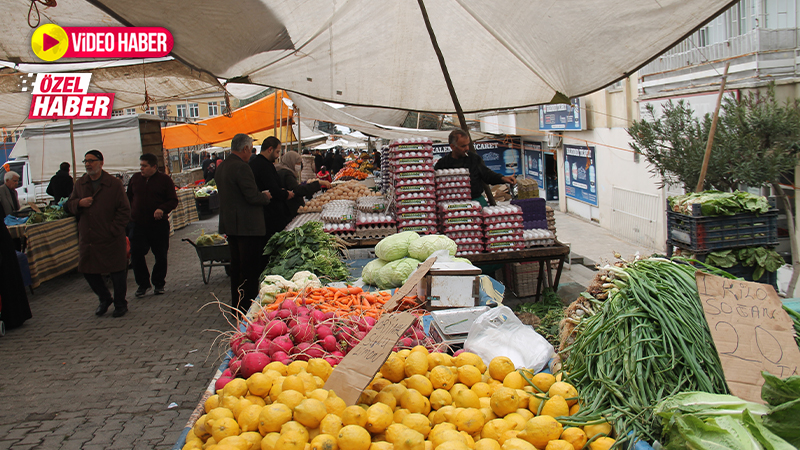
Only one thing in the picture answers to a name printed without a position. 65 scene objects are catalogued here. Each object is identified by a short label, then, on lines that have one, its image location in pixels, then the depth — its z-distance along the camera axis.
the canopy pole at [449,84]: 5.59
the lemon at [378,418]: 2.02
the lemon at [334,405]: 2.06
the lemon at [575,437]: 2.03
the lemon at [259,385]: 2.36
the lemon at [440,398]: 2.37
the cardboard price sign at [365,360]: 2.19
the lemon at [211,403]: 2.40
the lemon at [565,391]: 2.29
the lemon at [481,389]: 2.46
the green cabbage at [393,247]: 5.12
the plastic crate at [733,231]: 5.27
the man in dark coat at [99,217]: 6.61
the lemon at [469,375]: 2.54
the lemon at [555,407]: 2.21
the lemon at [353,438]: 1.87
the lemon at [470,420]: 2.17
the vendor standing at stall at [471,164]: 7.14
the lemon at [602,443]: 1.99
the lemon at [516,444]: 1.95
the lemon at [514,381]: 2.48
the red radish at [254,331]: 2.97
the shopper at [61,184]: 11.41
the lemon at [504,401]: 2.26
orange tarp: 17.28
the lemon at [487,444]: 2.01
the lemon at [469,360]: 2.70
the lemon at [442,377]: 2.48
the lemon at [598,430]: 2.09
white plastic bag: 2.95
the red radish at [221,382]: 2.57
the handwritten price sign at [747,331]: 2.04
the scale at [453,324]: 3.31
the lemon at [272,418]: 2.04
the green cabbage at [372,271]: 5.05
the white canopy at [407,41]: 5.06
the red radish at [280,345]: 2.80
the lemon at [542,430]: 2.04
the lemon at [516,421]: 2.19
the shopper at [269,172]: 6.89
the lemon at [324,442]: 1.85
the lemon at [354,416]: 1.97
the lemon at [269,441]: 1.96
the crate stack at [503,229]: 6.52
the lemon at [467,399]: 2.36
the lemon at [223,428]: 2.06
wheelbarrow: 7.97
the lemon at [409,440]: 1.91
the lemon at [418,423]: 2.11
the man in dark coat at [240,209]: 6.05
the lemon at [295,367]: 2.51
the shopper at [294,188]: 7.38
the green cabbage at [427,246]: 5.11
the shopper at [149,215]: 7.68
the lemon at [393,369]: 2.51
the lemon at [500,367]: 2.62
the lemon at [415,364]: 2.53
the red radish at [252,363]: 2.60
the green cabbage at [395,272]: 4.77
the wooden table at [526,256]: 6.42
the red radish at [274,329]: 2.94
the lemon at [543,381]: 2.48
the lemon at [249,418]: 2.10
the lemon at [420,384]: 2.42
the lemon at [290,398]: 2.13
